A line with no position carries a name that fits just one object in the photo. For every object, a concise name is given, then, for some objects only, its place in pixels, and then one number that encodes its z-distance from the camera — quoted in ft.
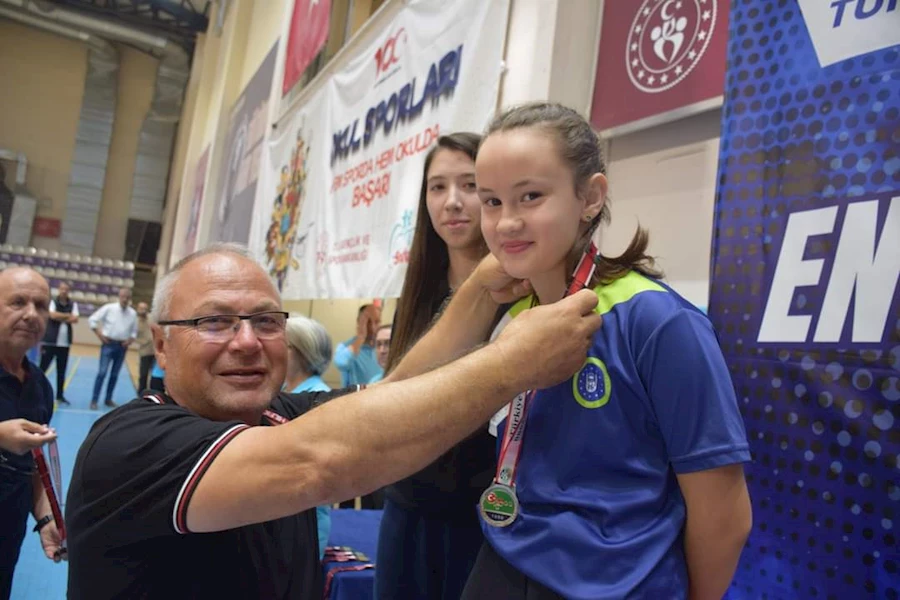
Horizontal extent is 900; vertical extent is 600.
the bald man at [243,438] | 3.04
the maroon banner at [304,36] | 22.24
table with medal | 7.43
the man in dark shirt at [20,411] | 7.01
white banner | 11.20
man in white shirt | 31.40
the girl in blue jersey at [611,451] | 3.11
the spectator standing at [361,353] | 16.96
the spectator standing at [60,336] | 30.70
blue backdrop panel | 4.14
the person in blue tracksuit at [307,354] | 10.12
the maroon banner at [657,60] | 7.07
